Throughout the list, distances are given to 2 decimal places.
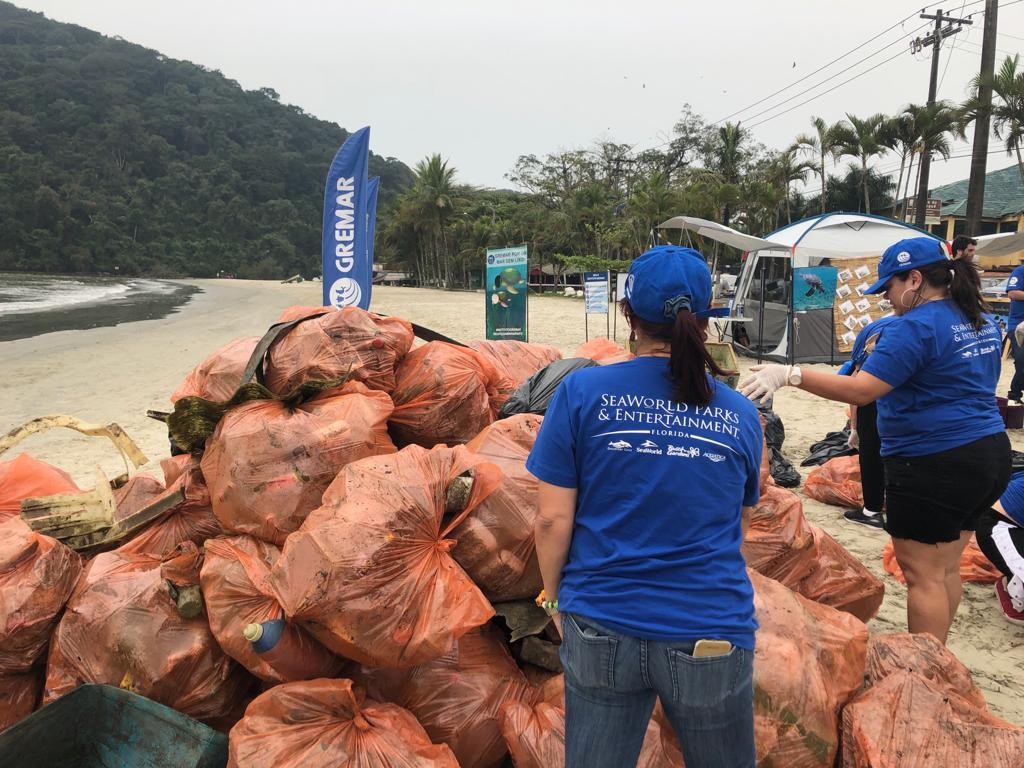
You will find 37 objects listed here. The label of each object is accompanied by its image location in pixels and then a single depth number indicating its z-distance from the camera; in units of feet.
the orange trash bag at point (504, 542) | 6.69
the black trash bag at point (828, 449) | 18.92
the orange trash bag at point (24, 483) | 8.57
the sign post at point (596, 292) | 37.88
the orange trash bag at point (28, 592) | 6.70
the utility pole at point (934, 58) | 72.59
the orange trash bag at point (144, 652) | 6.40
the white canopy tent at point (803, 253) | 36.55
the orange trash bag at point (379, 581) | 5.60
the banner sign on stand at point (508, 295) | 31.01
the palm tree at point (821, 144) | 102.47
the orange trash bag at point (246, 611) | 6.00
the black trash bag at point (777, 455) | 17.08
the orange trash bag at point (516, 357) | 12.15
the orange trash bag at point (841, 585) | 8.33
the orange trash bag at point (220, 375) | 9.59
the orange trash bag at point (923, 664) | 6.43
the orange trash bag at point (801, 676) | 5.76
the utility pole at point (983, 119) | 53.88
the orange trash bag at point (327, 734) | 5.41
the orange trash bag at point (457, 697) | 6.38
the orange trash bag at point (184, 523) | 8.03
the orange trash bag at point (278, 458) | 7.29
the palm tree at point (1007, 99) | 55.16
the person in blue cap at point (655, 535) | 4.30
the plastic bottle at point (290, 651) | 5.62
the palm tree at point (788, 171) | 115.55
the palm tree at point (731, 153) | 129.90
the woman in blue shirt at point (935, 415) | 7.55
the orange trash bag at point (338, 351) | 8.92
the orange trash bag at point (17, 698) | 6.88
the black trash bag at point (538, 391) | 9.96
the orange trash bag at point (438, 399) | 9.43
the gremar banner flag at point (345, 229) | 25.66
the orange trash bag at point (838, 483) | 15.65
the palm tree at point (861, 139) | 87.04
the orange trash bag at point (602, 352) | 13.07
